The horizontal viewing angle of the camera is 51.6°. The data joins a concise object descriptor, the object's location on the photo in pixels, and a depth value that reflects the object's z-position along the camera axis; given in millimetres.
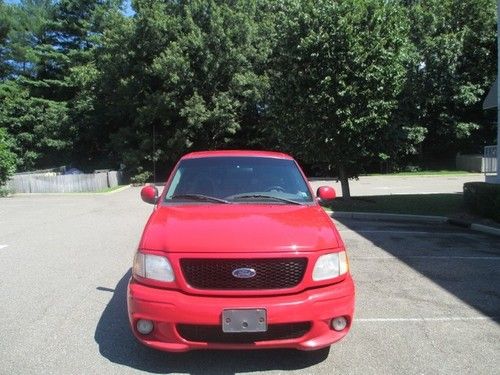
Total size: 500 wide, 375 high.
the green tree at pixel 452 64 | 35500
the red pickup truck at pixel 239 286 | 3783
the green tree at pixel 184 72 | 31484
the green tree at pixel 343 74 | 15539
